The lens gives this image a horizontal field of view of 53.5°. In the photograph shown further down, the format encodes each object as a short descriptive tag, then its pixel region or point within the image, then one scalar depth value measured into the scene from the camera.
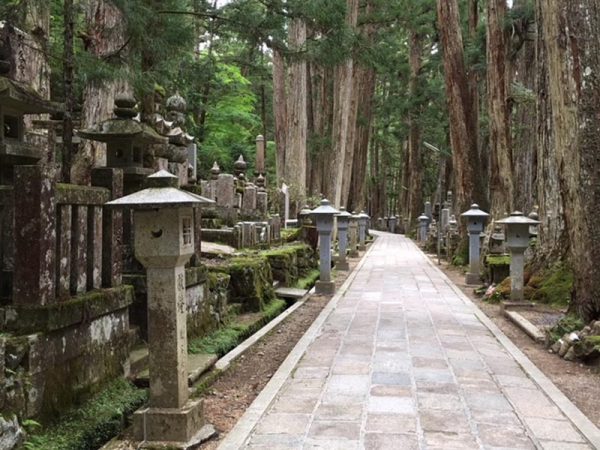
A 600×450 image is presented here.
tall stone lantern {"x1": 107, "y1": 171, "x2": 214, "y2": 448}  3.72
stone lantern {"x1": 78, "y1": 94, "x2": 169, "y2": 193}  5.61
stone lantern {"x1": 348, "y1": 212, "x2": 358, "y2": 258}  19.58
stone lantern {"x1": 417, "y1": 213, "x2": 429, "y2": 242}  26.14
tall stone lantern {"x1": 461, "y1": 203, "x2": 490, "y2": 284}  12.26
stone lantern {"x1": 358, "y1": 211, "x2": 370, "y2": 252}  22.34
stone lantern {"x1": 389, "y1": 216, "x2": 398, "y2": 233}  45.28
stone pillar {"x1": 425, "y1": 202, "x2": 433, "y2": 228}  31.36
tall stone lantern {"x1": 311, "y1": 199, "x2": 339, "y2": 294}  10.58
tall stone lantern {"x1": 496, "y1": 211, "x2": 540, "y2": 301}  8.75
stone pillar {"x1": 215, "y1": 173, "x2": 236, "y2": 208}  14.62
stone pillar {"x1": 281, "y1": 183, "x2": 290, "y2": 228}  19.02
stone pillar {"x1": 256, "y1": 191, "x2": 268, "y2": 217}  16.11
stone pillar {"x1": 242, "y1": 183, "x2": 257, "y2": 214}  15.58
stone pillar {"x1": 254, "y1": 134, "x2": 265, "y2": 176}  22.27
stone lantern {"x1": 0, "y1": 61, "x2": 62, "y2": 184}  4.03
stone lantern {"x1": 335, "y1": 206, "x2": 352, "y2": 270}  14.50
